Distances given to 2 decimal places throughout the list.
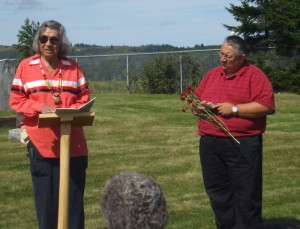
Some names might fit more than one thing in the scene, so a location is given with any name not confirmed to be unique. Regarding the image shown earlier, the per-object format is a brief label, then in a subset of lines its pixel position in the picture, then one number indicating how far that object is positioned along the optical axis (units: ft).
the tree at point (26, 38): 65.85
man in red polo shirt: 19.02
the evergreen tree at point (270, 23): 81.10
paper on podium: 16.34
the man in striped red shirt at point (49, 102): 17.56
